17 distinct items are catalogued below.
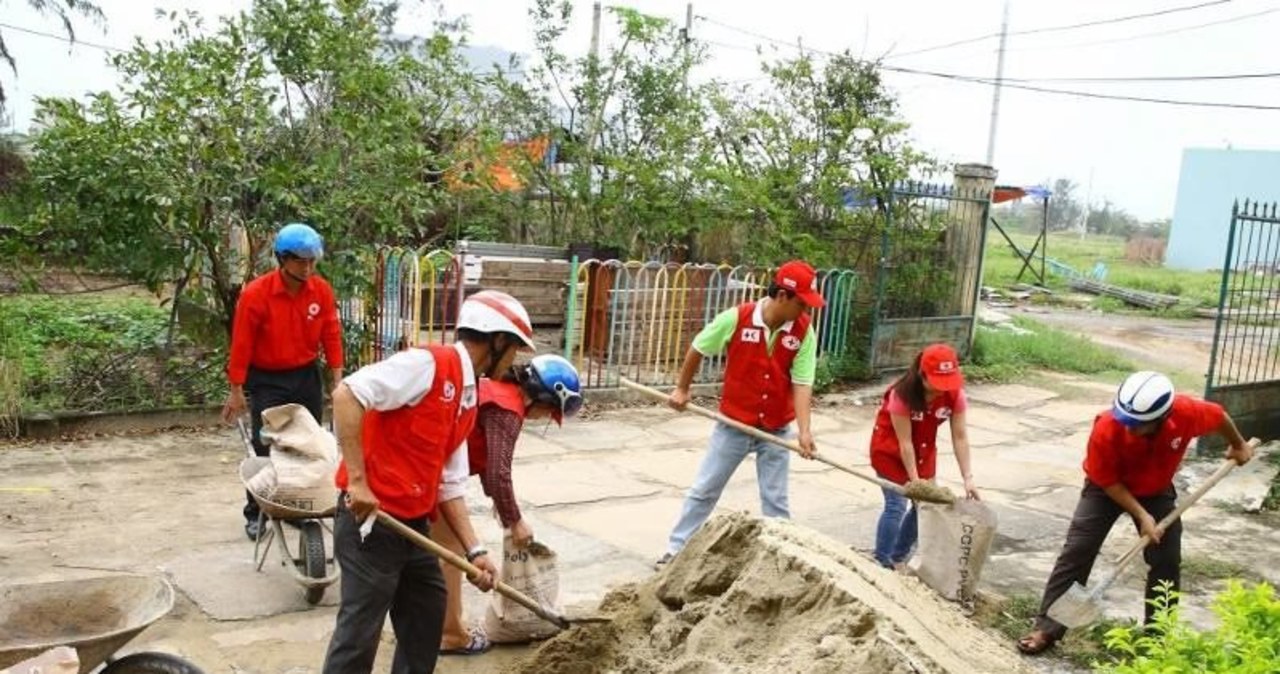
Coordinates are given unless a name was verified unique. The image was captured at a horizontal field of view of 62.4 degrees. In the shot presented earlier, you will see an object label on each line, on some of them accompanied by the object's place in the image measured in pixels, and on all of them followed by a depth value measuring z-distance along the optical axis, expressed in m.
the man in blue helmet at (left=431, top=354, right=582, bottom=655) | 3.97
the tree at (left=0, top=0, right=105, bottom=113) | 17.78
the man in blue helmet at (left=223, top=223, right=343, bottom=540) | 5.32
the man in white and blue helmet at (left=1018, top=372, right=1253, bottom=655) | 4.61
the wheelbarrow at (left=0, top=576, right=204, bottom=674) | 3.11
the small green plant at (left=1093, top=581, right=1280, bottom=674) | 2.51
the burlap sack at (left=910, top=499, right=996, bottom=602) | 5.09
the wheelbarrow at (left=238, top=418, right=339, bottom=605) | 4.57
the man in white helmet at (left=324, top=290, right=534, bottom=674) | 3.27
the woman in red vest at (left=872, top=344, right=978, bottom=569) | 5.11
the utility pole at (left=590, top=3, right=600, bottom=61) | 17.22
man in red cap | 5.40
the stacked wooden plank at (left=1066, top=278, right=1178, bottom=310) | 25.25
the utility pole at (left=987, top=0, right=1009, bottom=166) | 27.77
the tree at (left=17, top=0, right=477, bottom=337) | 7.12
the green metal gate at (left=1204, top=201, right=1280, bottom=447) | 8.86
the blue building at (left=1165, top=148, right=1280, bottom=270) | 35.00
